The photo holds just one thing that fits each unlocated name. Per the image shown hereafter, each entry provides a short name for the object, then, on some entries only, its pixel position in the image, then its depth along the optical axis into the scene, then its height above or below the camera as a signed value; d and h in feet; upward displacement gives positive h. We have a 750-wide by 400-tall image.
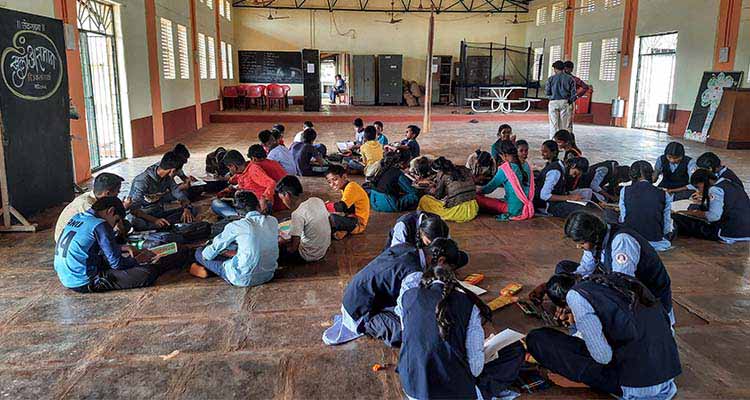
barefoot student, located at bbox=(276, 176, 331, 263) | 14.07 -3.61
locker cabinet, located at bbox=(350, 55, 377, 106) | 69.31 +1.59
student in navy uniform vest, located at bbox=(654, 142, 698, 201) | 19.31 -2.75
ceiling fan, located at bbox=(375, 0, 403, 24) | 70.33 +9.29
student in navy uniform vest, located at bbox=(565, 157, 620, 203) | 20.21 -3.14
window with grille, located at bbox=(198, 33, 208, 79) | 48.27 +3.13
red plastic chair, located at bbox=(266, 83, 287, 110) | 61.72 +0.01
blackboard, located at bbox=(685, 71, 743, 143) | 37.96 -0.37
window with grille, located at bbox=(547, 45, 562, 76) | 63.67 +4.61
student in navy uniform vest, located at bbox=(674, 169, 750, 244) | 15.75 -3.30
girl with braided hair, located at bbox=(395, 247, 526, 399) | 7.58 -3.34
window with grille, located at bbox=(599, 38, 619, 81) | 51.80 +3.23
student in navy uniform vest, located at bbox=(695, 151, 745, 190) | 16.14 -2.10
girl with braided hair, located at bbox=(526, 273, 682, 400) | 7.73 -3.49
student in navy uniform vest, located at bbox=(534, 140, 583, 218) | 18.92 -3.33
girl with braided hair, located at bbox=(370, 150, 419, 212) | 19.86 -3.43
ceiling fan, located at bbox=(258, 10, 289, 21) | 68.69 +9.18
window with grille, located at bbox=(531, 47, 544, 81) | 66.64 +3.72
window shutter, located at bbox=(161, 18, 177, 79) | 36.78 +2.74
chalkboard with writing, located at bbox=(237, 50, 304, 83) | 68.54 +3.19
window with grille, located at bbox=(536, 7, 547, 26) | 67.67 +9.46
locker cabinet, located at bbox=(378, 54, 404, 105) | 68.74 +1.69
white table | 61.77 -0.62
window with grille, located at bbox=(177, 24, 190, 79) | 41.01 +2.94
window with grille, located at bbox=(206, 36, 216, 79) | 52.85 +3.28
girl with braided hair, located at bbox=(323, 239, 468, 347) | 9.67 -3.67
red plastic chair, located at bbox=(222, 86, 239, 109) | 59.52 -0.13
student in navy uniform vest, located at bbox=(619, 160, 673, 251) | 14.43 -2.91
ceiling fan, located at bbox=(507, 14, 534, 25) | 72.33 +9.35
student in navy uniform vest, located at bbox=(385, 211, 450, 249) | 10.06 -2.63
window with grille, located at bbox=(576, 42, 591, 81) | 56.80 +3.35
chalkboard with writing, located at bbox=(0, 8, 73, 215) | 17.52 -0.68
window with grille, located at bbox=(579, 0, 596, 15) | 55.47 +8.80
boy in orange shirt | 16.65 -3.57
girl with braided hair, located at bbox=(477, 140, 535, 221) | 18.72 -3.23
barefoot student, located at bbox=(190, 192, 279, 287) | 12.37 -3.50
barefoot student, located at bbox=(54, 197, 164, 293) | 11.67 -3.57
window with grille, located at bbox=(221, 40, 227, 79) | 59.77 +3.42
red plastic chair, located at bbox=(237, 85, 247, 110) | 60.49 -0.33
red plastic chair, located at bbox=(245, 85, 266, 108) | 60.95 +0.00
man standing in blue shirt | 30.89 -0.12
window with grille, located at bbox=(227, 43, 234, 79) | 63.41 +3.53
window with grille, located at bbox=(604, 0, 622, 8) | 50.80 +8.36
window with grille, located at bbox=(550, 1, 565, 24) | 63.05 +9.30
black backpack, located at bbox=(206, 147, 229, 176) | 23.81 -3.08
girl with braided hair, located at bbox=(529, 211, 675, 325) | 9.12 -2.56
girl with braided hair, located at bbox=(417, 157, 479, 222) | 18.74 -3.43
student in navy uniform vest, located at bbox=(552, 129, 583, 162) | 21.27 -1.93
